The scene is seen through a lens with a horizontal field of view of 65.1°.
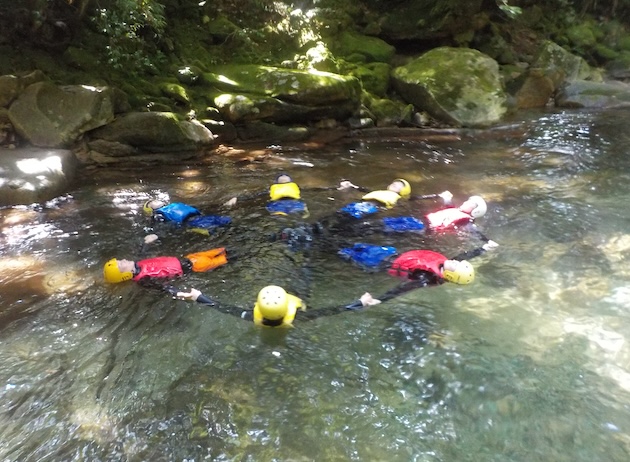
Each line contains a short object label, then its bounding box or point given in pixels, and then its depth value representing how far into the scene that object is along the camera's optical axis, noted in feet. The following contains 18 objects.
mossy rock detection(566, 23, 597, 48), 52.16
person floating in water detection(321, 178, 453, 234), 18.76
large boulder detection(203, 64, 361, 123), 29.37
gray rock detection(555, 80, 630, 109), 38.96
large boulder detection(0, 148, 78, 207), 21.21
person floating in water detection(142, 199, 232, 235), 18.62
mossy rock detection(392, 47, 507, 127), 33.88
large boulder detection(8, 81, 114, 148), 24.70
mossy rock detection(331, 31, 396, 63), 38.93
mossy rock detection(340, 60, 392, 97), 36.04
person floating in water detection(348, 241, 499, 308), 14.42
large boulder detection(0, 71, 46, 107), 24.93
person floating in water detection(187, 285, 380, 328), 12.35
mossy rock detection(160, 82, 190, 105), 29.40
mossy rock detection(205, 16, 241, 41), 35.81
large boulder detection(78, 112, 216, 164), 25.76
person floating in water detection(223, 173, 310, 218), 20.22
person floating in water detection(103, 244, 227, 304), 14.74
